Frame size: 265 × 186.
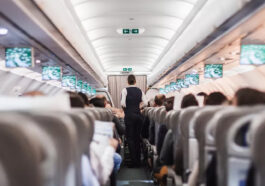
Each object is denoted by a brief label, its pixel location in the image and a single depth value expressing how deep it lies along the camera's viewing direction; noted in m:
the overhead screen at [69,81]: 13.38
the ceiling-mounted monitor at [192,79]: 13.86
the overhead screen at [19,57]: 7.49
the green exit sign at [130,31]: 11.76
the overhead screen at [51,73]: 10.65
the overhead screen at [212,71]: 11.18
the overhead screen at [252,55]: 7.46
